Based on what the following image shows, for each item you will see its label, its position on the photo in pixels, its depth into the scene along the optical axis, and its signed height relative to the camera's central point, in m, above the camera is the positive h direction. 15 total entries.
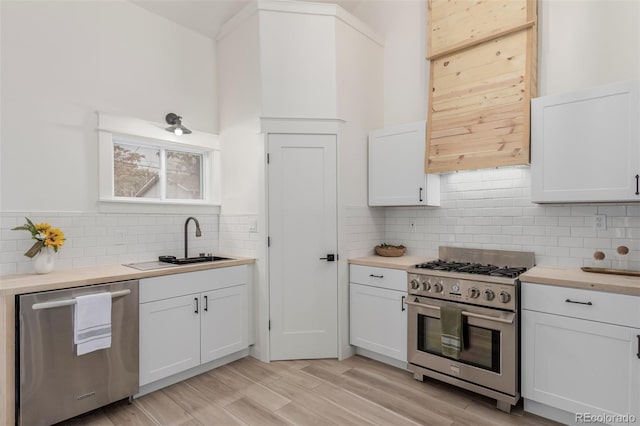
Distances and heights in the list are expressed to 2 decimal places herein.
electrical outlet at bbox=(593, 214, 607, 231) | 2.64 -0.10
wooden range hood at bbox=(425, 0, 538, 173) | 2.72 +1.08
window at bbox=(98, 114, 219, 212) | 3.08 +0.45
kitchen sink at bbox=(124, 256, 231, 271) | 2.86 -0.47
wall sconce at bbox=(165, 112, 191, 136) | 3.36 +0.85
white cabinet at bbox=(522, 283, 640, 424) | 2.04 -0.92
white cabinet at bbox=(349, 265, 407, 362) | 3.06 -0.94
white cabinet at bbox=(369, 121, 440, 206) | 3.31 +0.40
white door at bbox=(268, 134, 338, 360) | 3.30 -0.35
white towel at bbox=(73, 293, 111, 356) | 2.23 -0.74
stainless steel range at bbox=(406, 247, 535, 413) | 2.43 -0.84
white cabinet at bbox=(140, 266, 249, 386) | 2.66 -0.92
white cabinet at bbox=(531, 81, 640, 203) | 2.26 +0.45
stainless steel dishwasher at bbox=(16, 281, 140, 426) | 2.07 -0.97
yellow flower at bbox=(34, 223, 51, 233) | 2.50 -0.11
